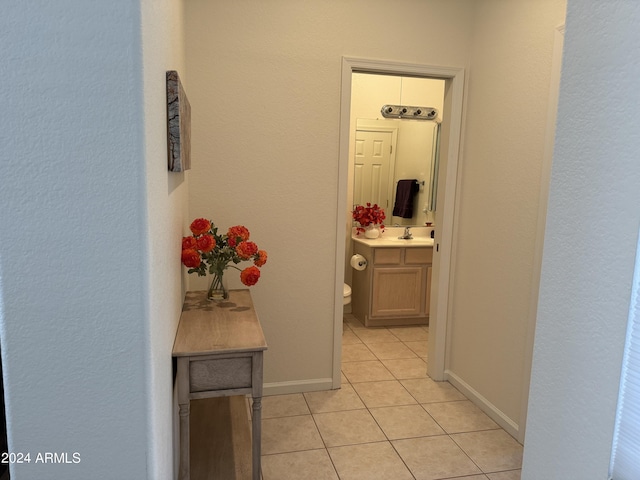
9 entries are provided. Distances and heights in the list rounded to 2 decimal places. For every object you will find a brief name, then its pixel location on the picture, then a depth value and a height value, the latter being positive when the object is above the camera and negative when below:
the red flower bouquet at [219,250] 2.12 -0.38
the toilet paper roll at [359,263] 4.34 -0.82
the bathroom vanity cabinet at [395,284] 4.27 -1.00
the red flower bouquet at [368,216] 4.59 -0.40
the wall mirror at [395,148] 4.59 +0.28
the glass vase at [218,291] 2.40 -0.63
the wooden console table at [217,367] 1.75 -0.76
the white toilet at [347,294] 4.26 -1.10
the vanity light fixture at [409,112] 4.46 +0.63
